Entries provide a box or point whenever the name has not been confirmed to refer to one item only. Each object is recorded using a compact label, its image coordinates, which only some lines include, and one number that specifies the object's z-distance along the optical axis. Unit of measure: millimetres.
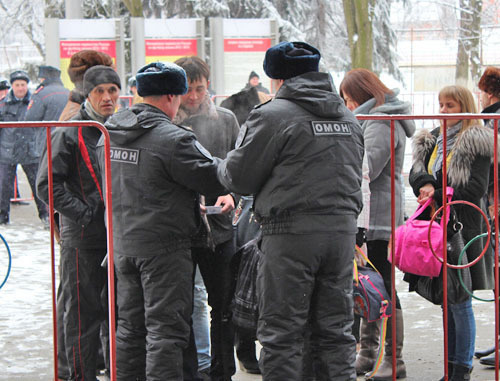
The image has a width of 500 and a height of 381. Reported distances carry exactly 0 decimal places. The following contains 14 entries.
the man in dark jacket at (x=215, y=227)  8664
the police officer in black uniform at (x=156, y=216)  7535
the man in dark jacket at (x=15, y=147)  20547
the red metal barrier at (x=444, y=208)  8469
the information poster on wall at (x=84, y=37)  25969
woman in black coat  8930
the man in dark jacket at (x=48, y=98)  19500
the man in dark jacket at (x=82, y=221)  8445
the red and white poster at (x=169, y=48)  28391
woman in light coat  9484
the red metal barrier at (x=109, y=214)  7344
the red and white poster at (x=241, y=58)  29641
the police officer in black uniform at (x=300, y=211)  7070
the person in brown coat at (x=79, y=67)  9406
